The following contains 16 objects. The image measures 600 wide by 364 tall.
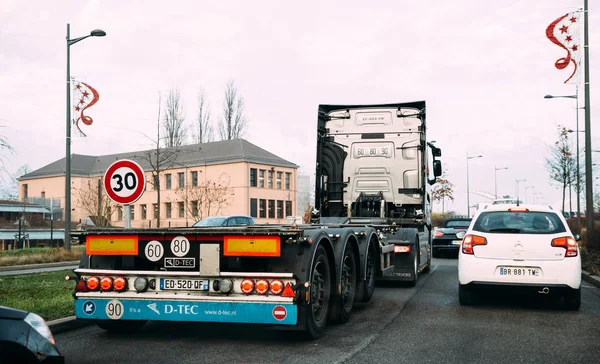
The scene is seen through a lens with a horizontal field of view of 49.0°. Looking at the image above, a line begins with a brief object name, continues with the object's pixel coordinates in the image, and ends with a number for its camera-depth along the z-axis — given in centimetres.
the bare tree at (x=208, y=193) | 4969
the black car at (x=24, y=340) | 352
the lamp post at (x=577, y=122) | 2302
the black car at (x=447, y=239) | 2175
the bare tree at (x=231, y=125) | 6462
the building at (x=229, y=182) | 6231
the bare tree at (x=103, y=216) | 3016
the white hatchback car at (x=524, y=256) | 884
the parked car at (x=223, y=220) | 2606
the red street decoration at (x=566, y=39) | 1873
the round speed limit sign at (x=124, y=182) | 876
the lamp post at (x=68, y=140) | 2139
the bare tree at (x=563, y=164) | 3867
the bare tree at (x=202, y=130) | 6469
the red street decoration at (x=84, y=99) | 2145
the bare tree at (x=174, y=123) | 5525
